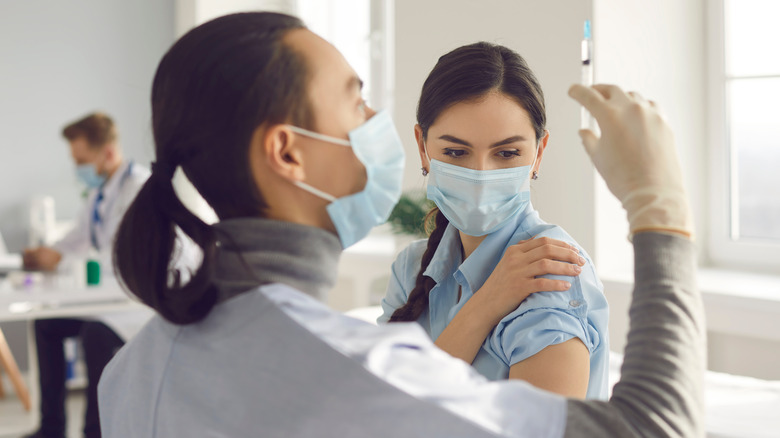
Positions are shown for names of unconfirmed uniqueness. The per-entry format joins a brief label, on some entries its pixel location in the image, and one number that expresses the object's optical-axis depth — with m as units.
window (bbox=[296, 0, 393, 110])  4.43
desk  3.09
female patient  0.99
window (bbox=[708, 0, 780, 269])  2.83
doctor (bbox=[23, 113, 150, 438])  3.56
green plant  2.96
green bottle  3.31
